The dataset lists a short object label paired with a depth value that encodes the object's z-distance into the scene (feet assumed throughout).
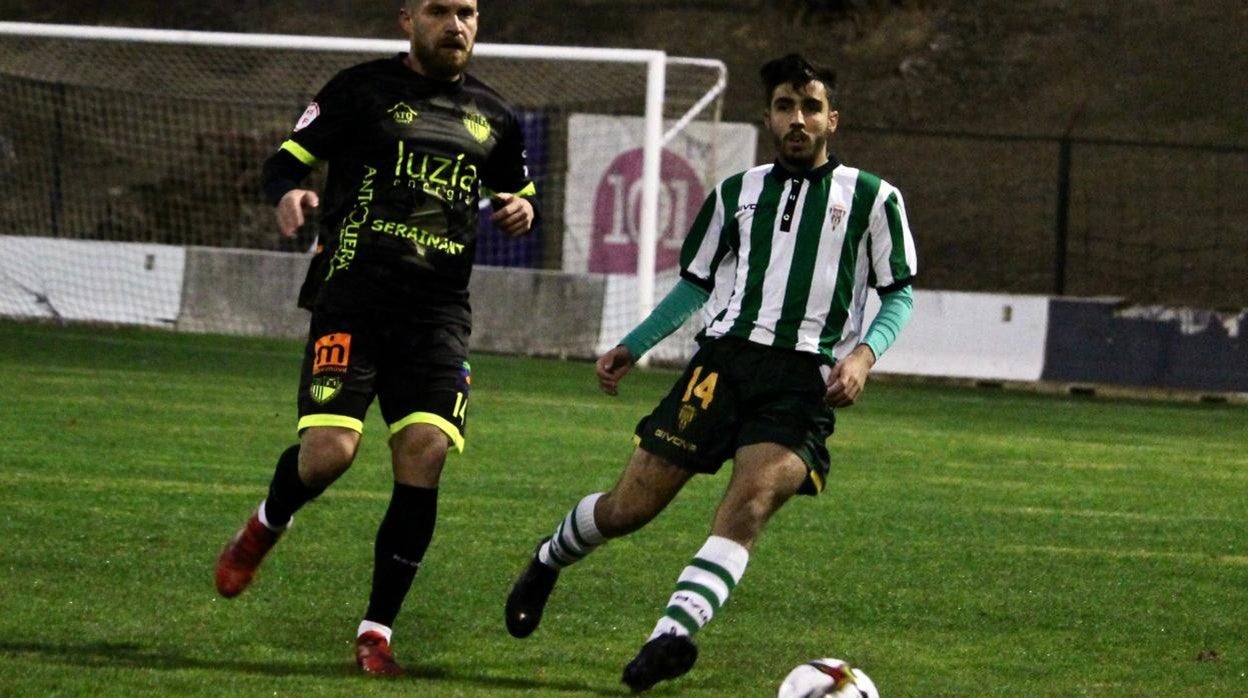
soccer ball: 34.53
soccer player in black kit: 40.01
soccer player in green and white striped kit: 39.40
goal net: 131.88
